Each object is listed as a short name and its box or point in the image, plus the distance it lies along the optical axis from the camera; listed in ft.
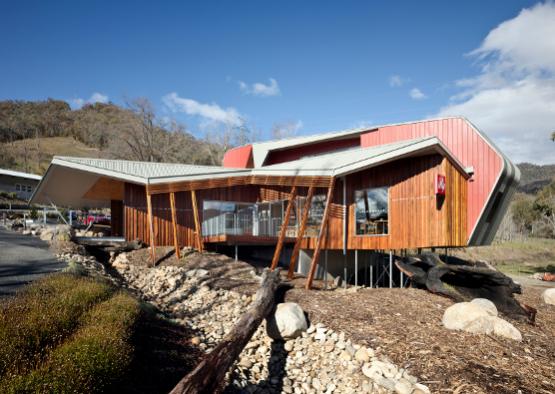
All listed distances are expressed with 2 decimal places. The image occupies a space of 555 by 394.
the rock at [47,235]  55.04
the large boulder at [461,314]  23.57
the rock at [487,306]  24.78
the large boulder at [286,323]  24.47
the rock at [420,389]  16.84
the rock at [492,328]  23.01
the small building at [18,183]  102.53
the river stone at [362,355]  20.59
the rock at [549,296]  41.86
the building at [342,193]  40.50
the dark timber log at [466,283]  32.68
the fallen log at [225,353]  14.24
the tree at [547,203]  129.08
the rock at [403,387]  17.35
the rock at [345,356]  21.31
